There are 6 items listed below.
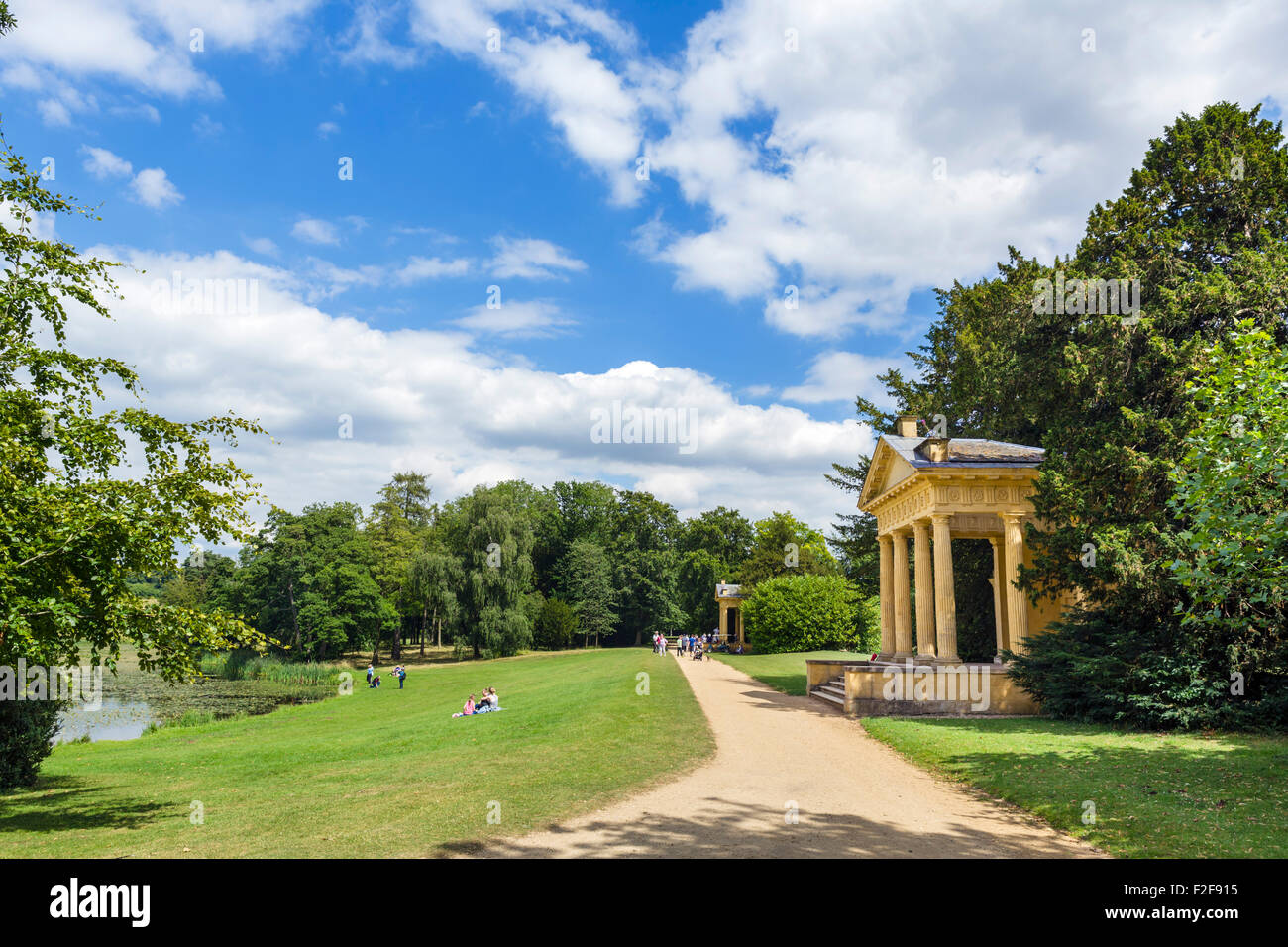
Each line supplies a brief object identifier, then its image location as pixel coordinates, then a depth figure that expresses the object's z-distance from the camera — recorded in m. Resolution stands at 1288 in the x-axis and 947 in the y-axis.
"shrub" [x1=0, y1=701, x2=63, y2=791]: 11.85
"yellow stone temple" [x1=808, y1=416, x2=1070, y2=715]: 18.31
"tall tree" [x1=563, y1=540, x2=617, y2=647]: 64.88
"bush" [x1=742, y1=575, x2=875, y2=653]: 43.00
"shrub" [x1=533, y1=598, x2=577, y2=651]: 59.97
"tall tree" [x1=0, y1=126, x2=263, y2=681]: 8.12
